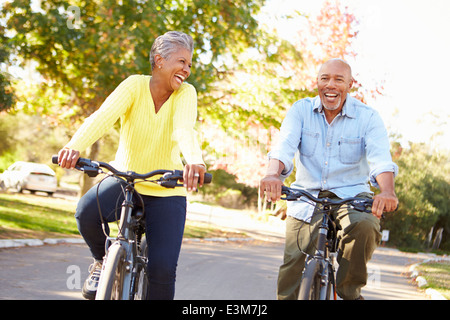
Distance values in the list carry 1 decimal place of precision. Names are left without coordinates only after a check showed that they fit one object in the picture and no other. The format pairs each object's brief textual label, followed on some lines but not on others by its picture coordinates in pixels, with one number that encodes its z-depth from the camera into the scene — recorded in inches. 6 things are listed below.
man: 149.2
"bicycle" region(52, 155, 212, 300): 125.0
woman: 144.3
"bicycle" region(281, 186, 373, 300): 134.5
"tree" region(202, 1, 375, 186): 691.4
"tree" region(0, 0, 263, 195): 597.9
